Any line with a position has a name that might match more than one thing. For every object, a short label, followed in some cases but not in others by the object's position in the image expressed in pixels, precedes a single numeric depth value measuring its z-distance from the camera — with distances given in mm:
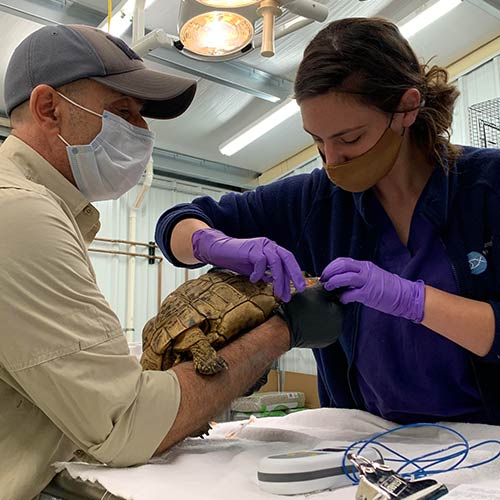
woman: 1188
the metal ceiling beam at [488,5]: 3317
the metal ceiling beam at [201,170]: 5634
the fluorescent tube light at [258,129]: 4488
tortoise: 1074
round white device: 750
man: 812
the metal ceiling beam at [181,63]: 3155
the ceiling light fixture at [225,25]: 1710
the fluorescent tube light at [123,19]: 2639
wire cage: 2979
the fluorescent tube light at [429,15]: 3301
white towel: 756
